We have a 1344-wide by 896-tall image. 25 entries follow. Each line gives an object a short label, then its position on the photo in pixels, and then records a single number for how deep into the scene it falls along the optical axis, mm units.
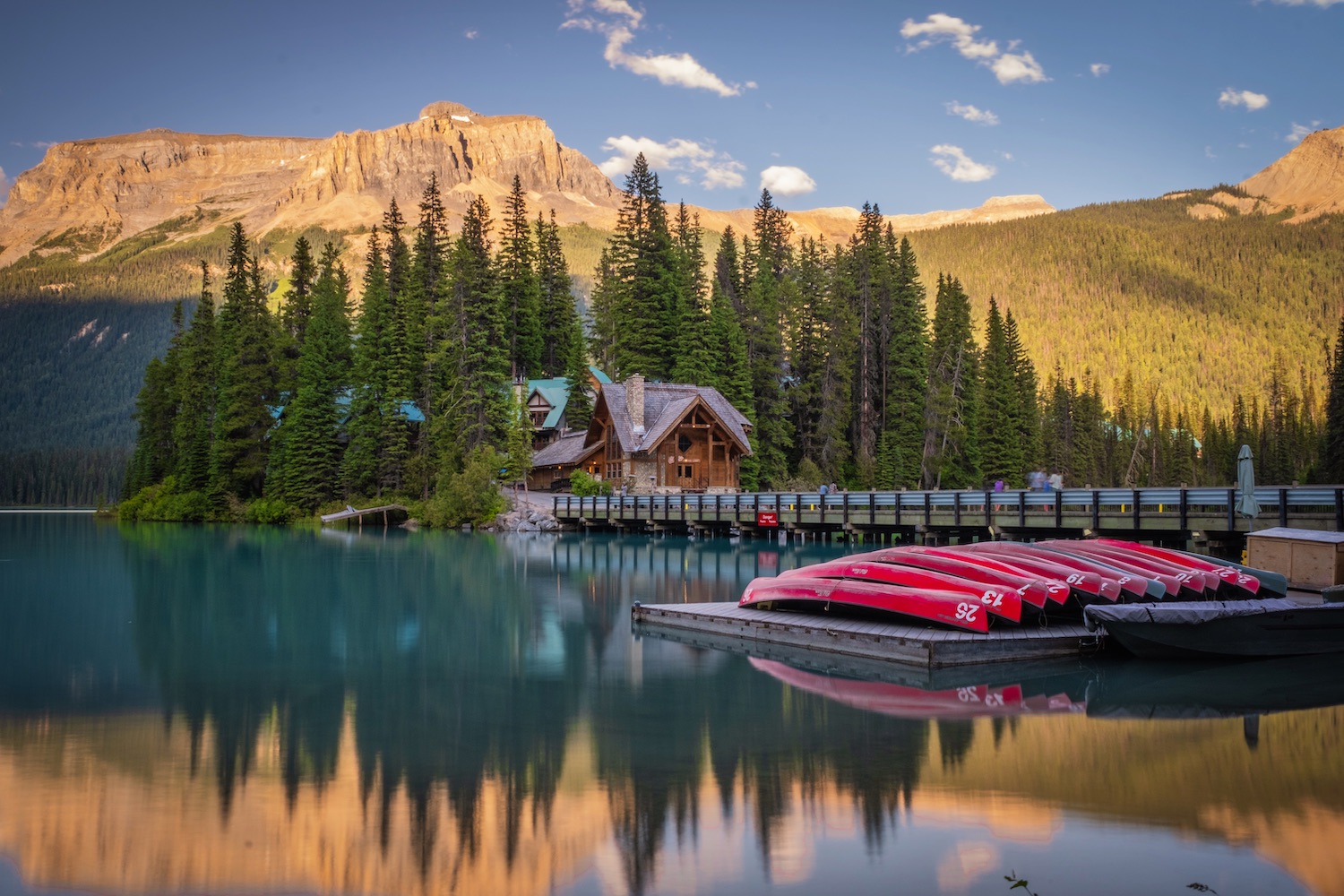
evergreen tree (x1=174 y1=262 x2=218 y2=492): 69750
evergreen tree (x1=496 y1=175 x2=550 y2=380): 74562
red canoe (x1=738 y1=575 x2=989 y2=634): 15727
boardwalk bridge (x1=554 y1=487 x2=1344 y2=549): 25109
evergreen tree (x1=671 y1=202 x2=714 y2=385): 63031
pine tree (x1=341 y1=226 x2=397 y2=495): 63219
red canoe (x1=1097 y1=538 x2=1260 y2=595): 17219
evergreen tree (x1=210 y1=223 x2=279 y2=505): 67125
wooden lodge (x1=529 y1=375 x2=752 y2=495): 56625
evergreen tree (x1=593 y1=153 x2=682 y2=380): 66188
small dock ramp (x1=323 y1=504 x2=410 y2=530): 59719
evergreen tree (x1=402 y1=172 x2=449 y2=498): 61562
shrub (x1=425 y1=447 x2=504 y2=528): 55625
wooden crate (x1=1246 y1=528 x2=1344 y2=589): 18188
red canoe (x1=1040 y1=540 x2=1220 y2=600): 16734
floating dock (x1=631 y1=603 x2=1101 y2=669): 15078
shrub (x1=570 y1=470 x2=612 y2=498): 58031
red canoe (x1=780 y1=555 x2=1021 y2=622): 15625
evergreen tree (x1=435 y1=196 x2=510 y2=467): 58812
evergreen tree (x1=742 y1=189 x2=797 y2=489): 63906
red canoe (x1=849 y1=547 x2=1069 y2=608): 15812
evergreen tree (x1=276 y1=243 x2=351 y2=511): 64125
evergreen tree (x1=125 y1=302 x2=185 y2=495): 76188
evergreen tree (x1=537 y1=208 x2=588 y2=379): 80438
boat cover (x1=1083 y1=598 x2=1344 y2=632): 15367
